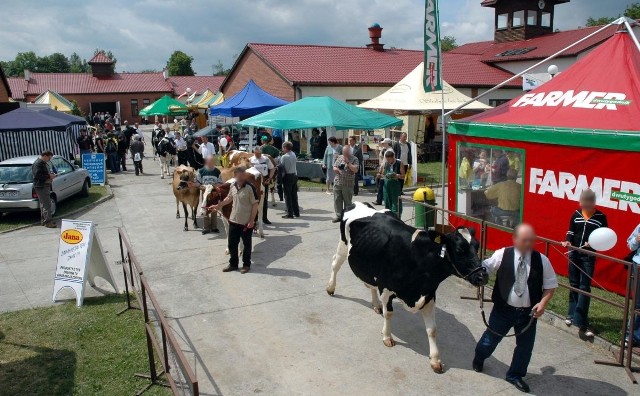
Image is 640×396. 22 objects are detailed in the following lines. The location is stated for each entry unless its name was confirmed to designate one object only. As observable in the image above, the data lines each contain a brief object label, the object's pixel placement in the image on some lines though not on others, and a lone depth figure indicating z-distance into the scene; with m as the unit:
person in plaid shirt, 11.50
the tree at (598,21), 72.06
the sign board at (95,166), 18.34
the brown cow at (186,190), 11.84
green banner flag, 10.66
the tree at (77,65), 121.38
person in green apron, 11.82
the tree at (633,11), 67.23
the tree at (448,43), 91.94
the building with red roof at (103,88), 53.12
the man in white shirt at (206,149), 16.79
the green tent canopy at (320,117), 15.27
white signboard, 7.81
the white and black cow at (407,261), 5.32
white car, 12.95
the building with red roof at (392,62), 26.97
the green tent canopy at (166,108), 31.64
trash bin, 10.35
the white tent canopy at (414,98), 16.39
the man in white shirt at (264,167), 11.84
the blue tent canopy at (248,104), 20.41
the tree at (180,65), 85.00
